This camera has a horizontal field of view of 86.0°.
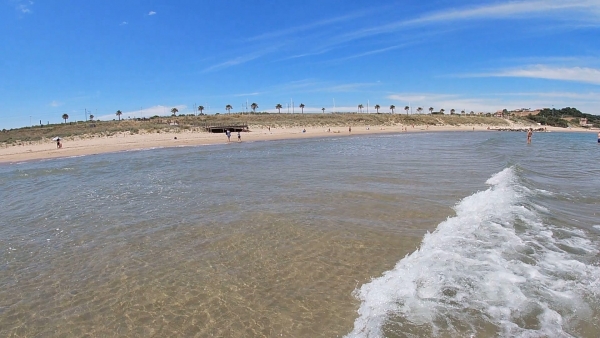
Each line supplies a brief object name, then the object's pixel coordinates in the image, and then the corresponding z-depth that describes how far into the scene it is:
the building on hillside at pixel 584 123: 145.15
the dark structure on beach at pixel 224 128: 59.16
